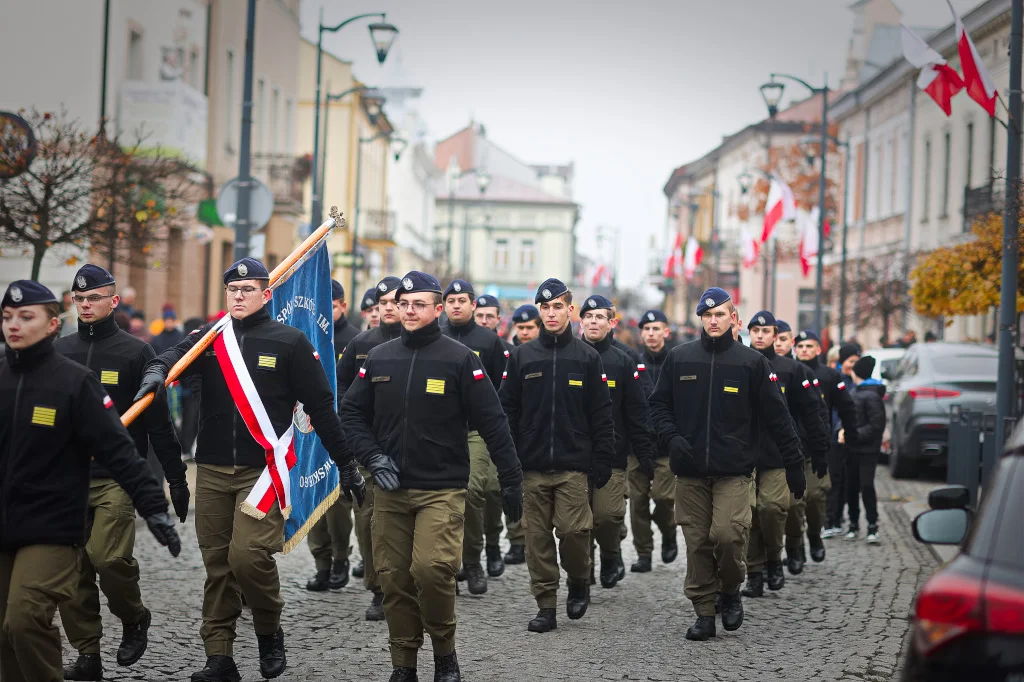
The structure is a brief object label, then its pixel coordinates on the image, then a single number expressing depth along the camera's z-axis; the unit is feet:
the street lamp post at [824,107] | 91.86
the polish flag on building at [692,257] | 158.92
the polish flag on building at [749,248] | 136.67
